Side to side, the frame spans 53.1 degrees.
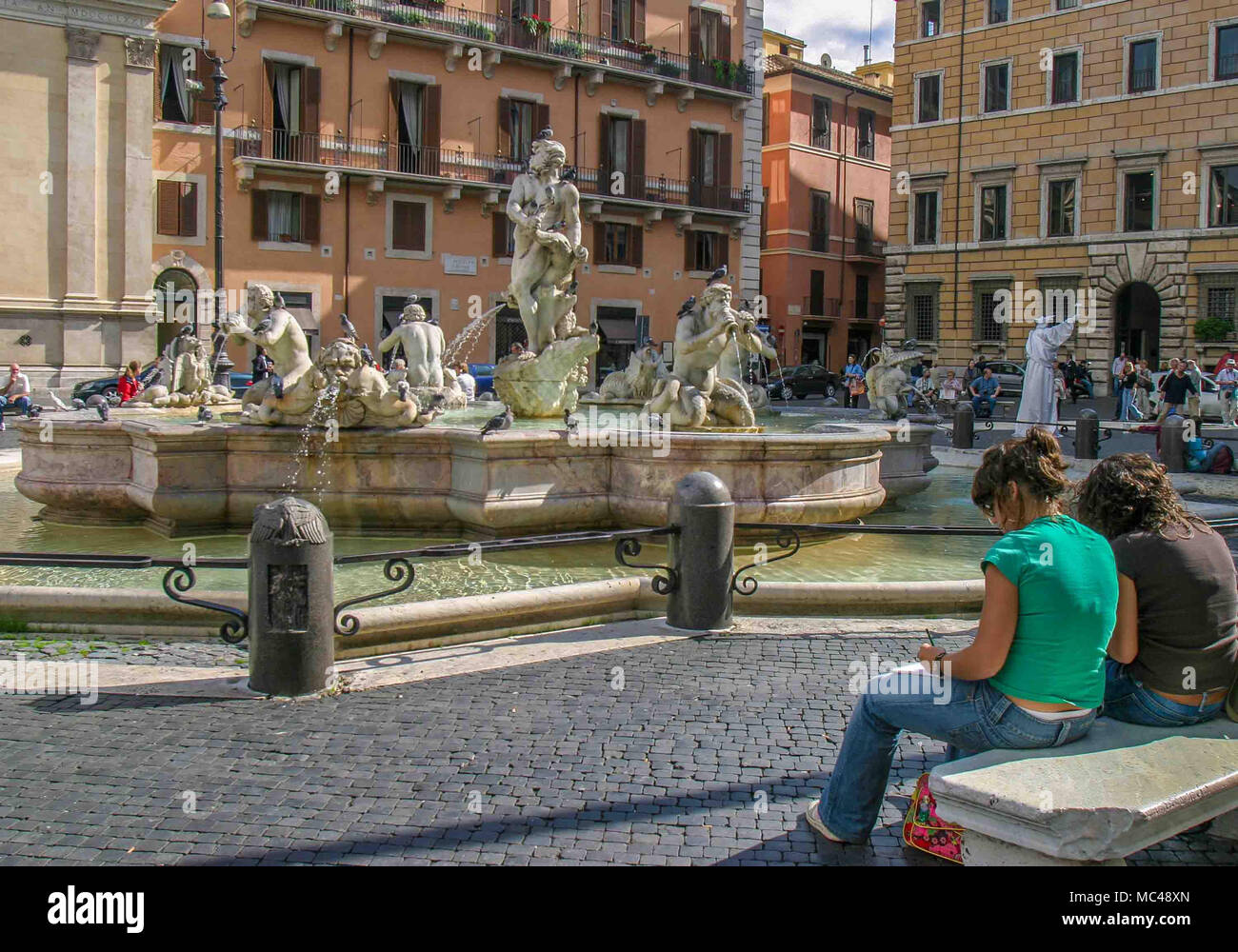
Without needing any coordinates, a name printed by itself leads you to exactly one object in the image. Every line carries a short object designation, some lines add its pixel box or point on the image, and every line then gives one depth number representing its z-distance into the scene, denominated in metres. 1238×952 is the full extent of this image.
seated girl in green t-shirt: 3.60
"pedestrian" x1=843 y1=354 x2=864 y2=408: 28.88
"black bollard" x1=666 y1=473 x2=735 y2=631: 6.66
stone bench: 3.25
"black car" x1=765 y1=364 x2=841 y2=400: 39.00
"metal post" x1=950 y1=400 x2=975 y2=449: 18.12
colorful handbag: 3.86
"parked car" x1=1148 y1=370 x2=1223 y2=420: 26.08
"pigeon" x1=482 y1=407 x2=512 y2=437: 8.91
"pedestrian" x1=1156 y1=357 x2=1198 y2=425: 21.58
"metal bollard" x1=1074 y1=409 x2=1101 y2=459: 16.11
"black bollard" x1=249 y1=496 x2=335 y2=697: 5.46
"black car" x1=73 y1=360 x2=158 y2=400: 23.48
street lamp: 20.86
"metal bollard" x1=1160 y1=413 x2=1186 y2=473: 15.25
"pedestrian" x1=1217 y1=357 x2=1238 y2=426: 24.94
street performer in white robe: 19.05
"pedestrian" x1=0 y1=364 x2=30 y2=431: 23.12
